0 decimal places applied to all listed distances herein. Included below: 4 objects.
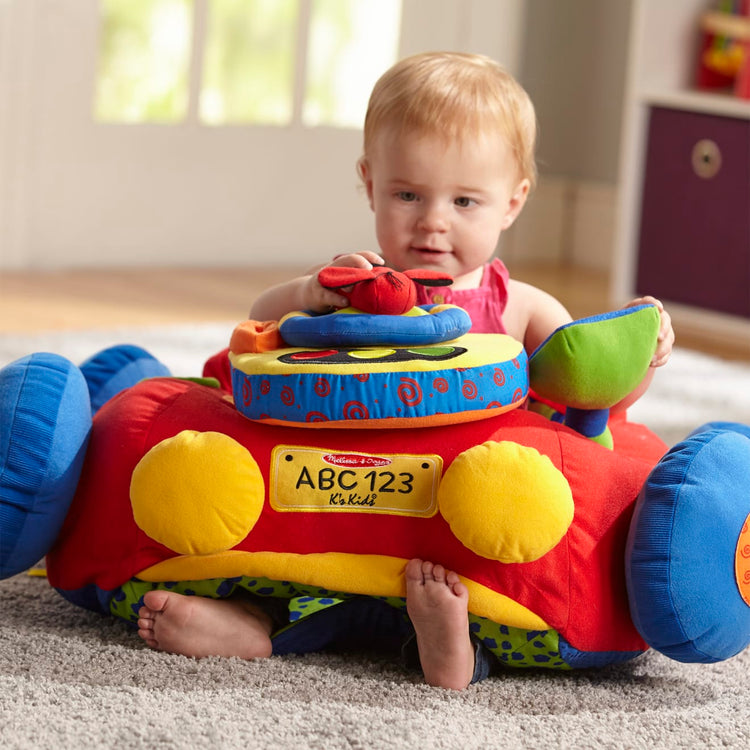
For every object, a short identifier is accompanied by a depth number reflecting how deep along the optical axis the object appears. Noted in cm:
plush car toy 205
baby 223
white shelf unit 384
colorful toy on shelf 378
